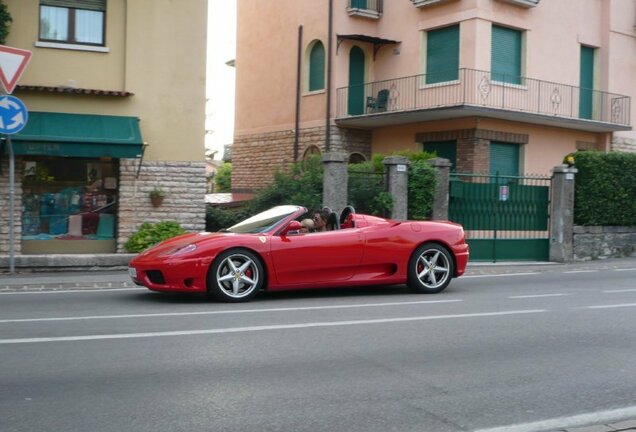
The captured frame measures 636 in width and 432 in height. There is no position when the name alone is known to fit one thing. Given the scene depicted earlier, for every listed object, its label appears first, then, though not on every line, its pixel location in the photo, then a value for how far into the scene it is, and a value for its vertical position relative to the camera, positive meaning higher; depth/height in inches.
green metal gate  695.1 -1.7
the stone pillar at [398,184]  658.2 +21.9
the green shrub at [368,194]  653.9 +13.4
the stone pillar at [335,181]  642.8 +22.7
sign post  507.2 +72.5
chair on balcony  968.9 +132.3
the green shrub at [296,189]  674.8 +16.7
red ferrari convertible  395.5 -25.2
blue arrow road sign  506.3 +54.5
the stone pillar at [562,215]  730.8 +0.1
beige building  629.3 +69.9
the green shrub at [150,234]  637.9 -24.0
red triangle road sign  508.9 +87.0
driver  434.3 -6.7
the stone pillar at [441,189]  676.1 +19.4
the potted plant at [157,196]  656.4 +7.0
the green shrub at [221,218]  721.0 -10.8
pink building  909.2 +162.1
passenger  426.9 -9.4
